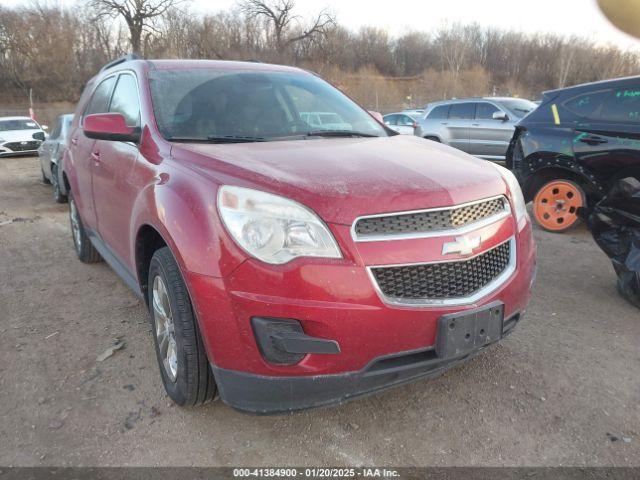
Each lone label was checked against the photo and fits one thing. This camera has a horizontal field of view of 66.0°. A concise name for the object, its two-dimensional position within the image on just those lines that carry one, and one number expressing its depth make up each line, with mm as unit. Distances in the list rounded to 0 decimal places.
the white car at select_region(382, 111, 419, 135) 17109
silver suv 10969
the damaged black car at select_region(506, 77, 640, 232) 4953
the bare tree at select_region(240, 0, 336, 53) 46375
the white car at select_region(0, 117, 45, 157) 14570
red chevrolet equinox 1839
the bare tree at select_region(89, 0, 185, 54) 41031
